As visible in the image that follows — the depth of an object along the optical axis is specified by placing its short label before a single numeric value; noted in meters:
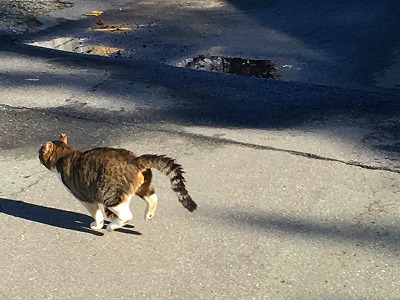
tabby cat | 4.57
